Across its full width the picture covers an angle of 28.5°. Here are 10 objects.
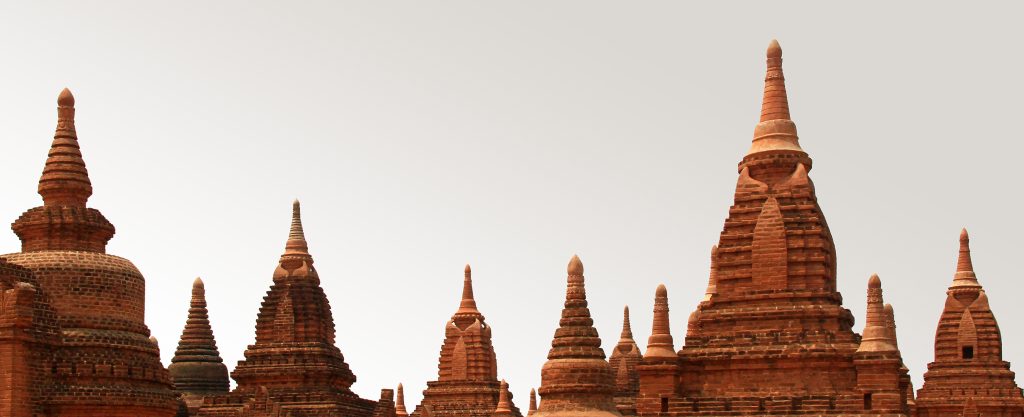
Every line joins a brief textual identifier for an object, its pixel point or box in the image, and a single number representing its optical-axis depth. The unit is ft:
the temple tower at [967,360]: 303.27
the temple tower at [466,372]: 309.42
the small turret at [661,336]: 216.54
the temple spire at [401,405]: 301.22
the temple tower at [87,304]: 185.68
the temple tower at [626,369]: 291.17
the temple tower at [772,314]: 210.18
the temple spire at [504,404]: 278.89
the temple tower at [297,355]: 280.72
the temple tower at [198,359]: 306.14
